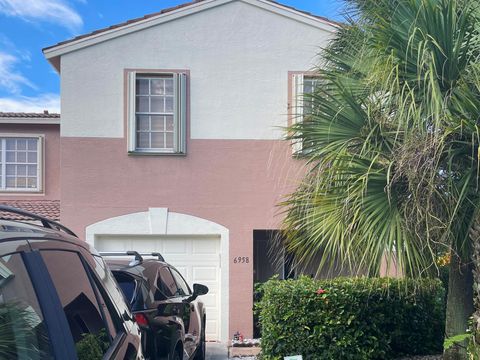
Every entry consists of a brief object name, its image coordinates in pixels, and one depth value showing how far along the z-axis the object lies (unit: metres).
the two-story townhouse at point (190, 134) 10.90
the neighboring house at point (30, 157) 13.35
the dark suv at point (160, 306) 5.46
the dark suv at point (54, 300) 2.23
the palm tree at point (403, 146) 5.05
